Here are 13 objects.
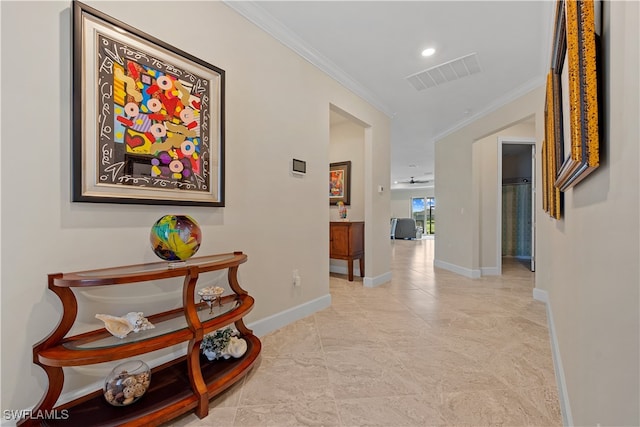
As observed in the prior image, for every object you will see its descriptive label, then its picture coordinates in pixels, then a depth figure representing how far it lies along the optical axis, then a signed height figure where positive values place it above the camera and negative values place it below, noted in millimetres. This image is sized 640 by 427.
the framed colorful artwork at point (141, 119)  1342 +515
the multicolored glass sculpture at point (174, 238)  1388 -127
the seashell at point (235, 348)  1697 -828
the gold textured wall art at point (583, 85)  768 +355
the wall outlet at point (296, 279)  2557 -611
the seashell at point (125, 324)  1264 -522
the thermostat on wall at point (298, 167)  2539 +418
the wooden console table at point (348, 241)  3982 -428
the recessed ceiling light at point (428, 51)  2623 +1519
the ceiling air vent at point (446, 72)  2820 +1508
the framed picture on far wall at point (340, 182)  4523 +480
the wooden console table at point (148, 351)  1164 -602
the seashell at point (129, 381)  1290 -782
